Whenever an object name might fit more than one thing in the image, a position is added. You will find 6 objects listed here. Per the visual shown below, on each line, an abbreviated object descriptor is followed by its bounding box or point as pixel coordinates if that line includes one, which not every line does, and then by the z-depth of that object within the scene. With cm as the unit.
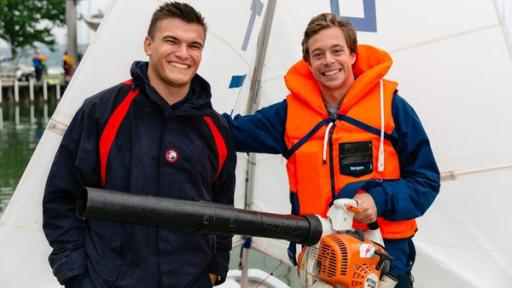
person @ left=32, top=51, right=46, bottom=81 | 2555
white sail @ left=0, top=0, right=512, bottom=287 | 309
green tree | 3317
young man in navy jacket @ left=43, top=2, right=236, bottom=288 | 203
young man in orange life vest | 231
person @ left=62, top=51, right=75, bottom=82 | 2489
